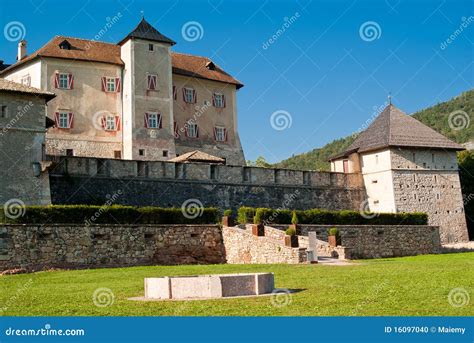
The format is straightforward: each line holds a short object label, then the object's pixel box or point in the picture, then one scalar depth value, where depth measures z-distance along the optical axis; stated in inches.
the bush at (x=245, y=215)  1220.5
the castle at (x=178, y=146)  1387.8
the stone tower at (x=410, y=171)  1592.0
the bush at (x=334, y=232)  1102.4
